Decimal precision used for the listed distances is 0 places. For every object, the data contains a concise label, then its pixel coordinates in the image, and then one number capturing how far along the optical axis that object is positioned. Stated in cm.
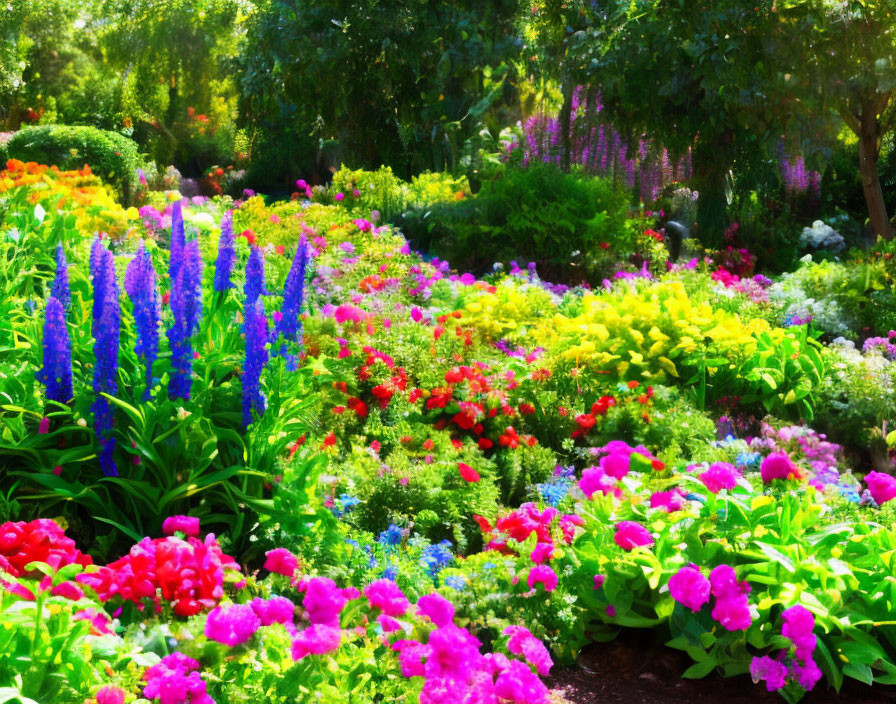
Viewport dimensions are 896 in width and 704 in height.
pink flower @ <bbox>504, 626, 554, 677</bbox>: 262
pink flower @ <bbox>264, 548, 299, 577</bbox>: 284
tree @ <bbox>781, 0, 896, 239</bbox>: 961
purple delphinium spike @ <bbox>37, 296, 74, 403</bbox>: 326
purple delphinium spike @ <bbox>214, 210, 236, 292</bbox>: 373
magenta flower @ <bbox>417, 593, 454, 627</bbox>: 261
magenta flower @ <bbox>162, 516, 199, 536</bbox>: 302
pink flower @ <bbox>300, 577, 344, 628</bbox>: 243
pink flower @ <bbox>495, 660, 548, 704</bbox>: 241
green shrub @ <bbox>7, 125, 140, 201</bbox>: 1326
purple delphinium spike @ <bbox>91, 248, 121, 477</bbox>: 329
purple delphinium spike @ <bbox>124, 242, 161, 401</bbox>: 336
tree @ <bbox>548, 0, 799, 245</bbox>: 992
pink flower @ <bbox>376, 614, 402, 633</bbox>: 254
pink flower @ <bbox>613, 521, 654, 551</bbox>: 314
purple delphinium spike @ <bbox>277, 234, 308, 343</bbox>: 359
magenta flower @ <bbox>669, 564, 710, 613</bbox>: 289
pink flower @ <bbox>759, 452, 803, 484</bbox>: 364
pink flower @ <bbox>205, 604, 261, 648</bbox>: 225
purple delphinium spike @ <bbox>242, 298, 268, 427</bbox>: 335
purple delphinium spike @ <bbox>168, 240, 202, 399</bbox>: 339
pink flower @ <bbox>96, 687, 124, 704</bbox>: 214
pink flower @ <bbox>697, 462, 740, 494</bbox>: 334
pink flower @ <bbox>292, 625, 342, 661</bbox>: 220
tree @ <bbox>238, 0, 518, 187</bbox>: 1241
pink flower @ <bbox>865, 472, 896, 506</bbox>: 365
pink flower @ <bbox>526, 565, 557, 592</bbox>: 314
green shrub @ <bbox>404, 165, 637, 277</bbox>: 909
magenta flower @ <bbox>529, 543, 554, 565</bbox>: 325
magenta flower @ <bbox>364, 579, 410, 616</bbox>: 260
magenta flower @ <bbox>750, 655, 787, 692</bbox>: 279
